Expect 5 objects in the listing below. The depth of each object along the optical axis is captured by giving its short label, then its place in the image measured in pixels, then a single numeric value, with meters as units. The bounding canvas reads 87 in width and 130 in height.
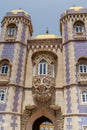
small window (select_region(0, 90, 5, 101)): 19.64
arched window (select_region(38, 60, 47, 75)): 21.39
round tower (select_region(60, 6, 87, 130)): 18.03
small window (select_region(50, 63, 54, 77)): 21.67
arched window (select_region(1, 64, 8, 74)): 21.40
